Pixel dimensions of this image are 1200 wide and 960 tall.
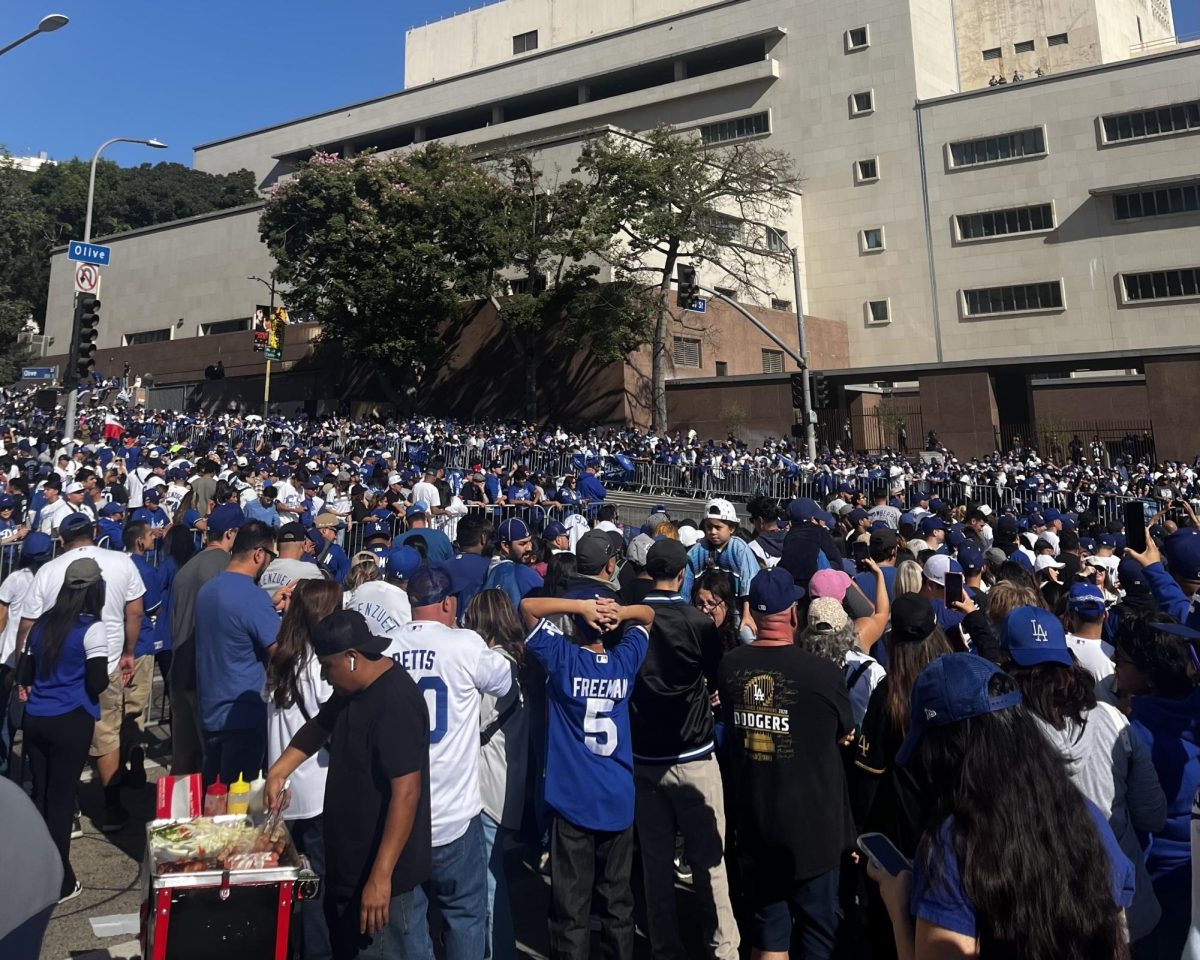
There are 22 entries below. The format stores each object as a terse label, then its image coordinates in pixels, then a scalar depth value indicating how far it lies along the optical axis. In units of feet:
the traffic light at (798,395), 83.25
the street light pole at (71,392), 56.08
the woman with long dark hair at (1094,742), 11.10
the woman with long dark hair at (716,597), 18.57
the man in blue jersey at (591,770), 13.93
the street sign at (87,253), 55.78
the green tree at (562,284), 114.73
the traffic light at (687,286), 76.18
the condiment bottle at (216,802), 12.89
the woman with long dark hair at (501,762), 14.80
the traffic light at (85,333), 55.47
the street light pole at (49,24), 46.52
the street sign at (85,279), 56.59
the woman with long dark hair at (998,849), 6.57
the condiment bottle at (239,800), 12.96
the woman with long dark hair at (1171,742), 11.30
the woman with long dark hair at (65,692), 17.30
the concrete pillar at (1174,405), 101.74
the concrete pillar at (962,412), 108.99
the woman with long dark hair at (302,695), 14.21
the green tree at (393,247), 120.26
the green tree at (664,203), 111.65
